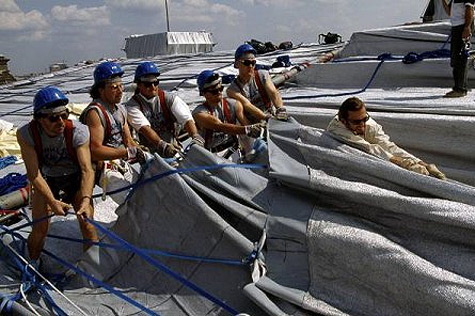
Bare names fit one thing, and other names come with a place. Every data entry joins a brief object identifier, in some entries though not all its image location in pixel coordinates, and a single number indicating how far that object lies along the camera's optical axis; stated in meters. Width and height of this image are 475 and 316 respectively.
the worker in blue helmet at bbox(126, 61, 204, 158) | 3.85
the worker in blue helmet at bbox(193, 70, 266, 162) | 3.89
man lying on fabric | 2.99
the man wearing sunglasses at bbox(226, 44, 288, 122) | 4.36
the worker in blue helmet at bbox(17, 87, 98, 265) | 2.87
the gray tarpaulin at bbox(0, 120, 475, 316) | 2.12
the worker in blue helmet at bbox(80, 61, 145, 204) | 3.24
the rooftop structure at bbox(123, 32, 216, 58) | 17.33
